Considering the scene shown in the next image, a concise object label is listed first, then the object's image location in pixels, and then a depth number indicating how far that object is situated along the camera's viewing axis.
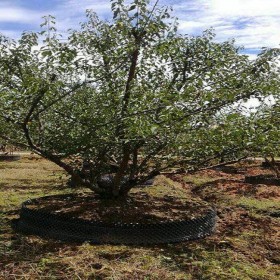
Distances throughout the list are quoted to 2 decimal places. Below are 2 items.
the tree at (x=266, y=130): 5.05
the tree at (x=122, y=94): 4.70
